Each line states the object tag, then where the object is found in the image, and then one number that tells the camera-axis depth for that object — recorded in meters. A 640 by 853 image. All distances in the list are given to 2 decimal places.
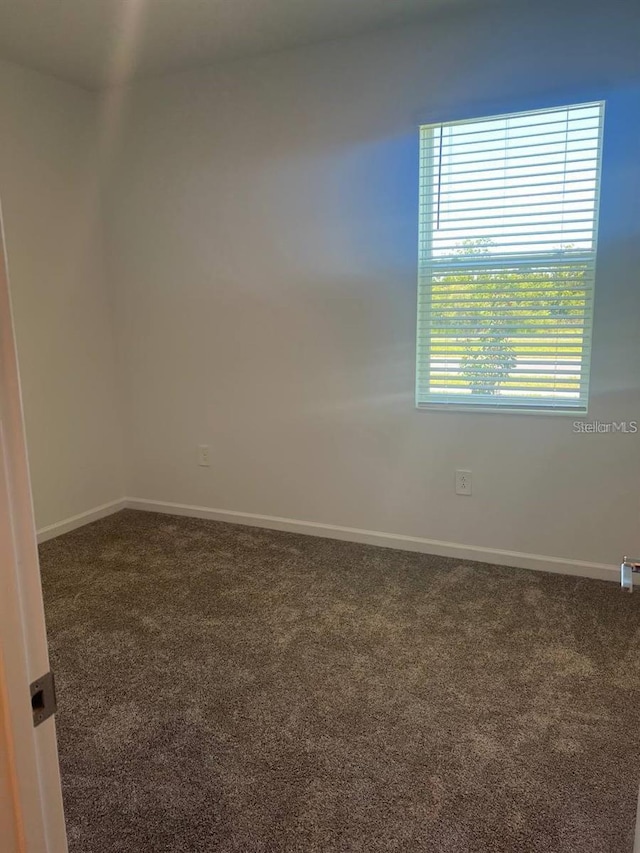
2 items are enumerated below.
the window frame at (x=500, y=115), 2.59
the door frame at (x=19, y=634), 0.62
